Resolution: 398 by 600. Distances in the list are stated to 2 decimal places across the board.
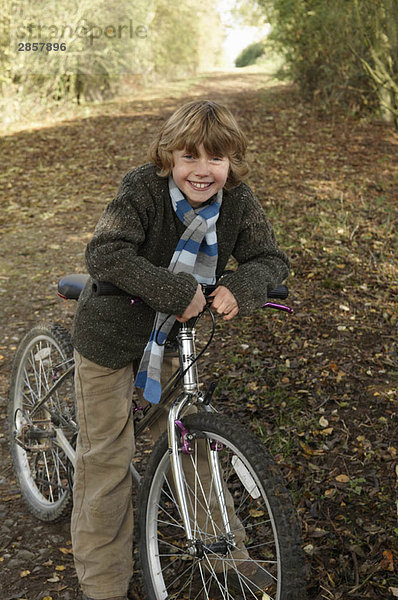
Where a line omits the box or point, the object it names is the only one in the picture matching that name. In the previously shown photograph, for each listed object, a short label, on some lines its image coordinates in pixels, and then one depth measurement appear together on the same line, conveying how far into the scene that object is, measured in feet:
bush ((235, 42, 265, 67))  93.09
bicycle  6.50
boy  6.97
